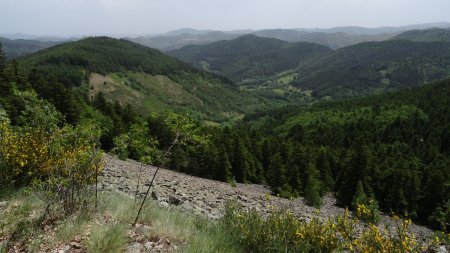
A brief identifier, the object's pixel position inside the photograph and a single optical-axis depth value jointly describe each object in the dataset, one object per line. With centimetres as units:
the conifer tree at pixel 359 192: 3625
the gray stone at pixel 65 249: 736
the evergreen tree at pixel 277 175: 5153
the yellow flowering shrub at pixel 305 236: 689
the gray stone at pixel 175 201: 1928
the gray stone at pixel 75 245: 757
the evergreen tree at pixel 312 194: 3931
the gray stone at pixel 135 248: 775
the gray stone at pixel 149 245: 798
